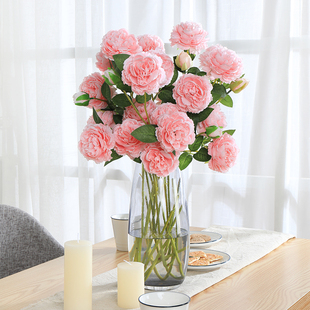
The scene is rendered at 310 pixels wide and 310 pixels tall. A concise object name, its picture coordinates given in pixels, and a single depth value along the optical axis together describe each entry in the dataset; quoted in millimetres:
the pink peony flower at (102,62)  1976
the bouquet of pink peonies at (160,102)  1814
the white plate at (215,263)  2102
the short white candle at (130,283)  1857
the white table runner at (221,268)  1913
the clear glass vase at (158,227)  1931
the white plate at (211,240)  2331
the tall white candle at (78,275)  1803
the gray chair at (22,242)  2550
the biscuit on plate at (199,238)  2350
